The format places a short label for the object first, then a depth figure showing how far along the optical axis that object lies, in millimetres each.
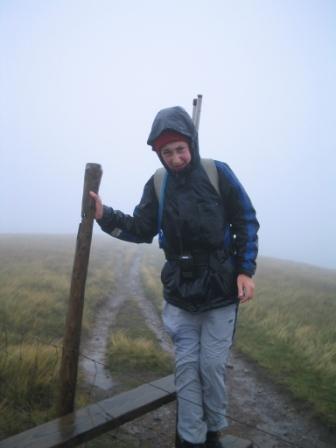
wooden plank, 3229
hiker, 3547
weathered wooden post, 3666
